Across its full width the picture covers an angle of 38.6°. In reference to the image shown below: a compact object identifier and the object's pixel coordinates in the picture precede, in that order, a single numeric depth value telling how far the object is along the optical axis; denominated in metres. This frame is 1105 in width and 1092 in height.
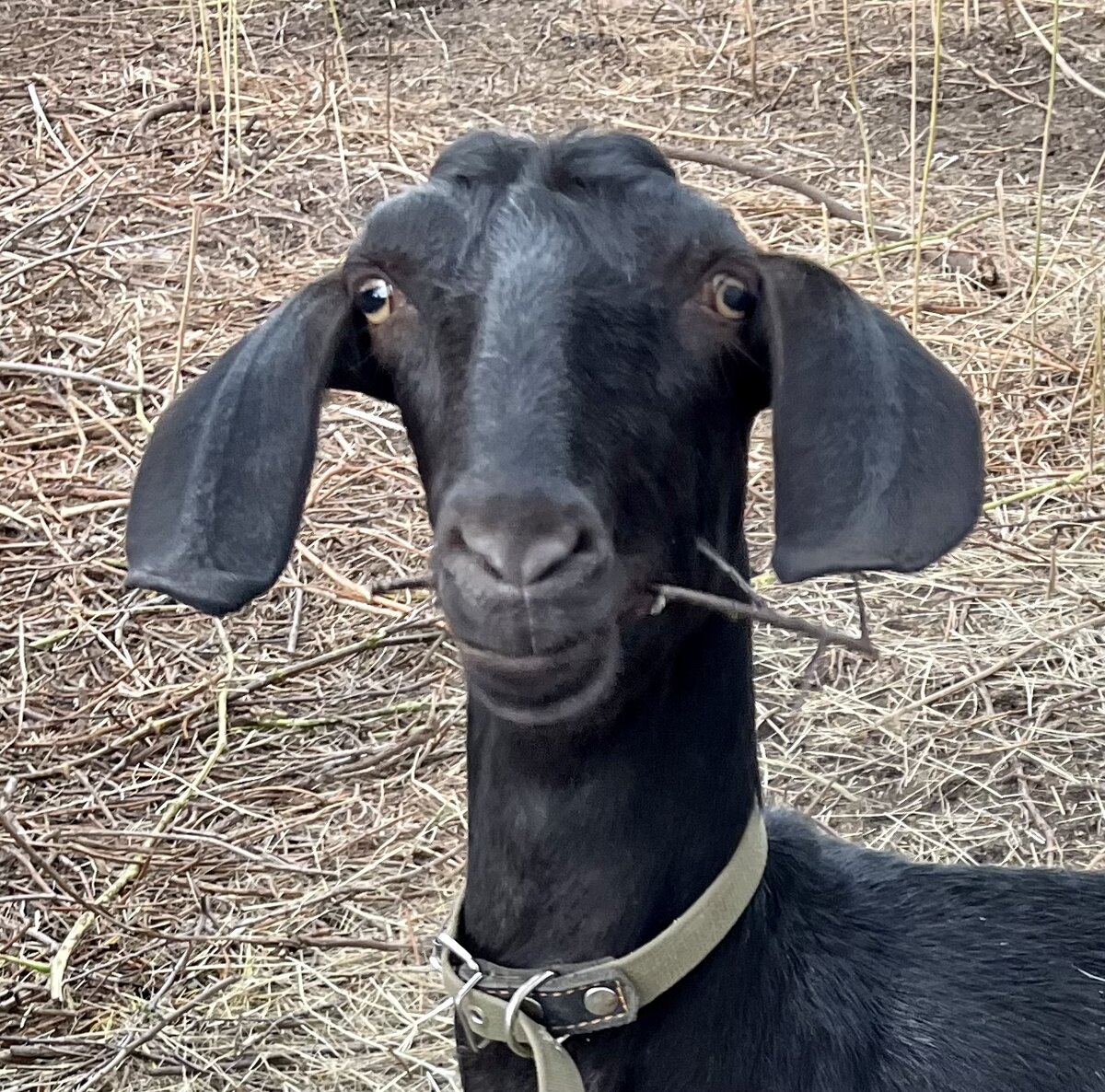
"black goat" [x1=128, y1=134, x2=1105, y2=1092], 1.72
